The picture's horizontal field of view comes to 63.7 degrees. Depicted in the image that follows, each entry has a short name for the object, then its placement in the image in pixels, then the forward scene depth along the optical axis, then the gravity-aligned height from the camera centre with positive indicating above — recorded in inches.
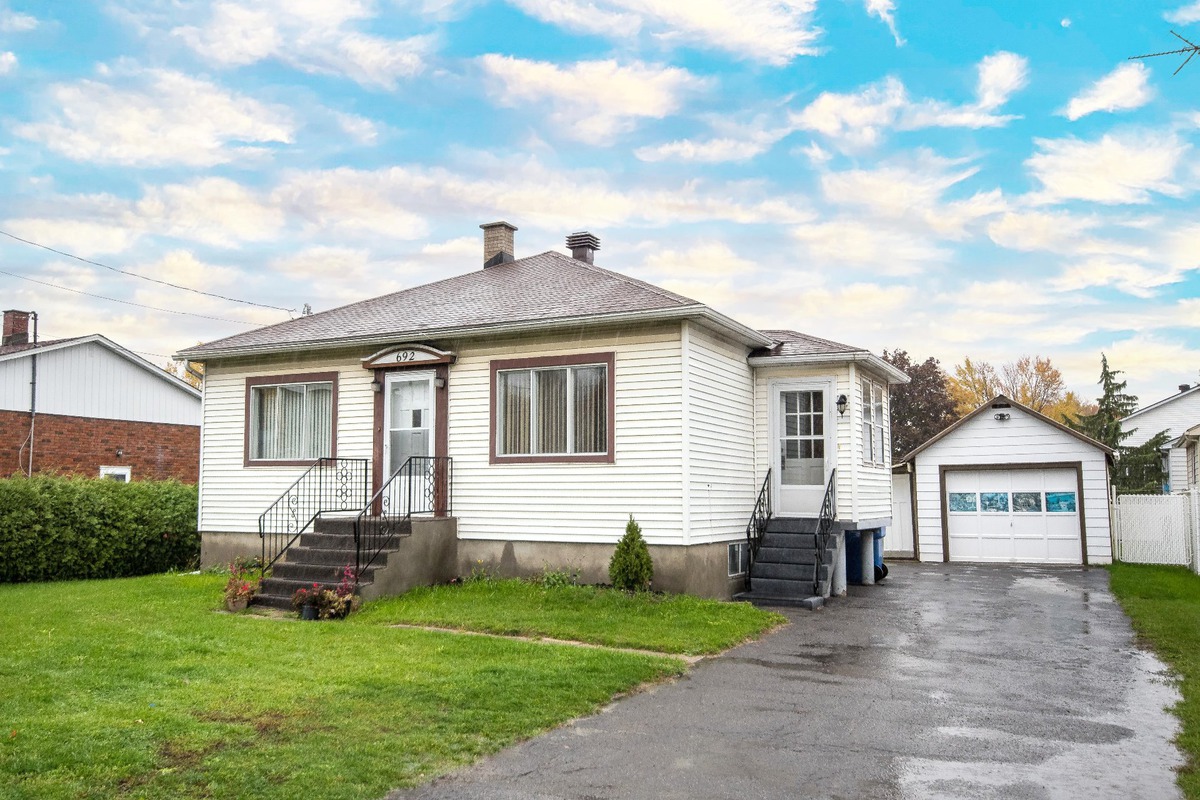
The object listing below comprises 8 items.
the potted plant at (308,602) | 461.4 -51.8
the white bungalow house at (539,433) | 512.1 +34.3
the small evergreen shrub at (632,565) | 486.3 -37.5
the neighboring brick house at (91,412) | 873.5 +81.9
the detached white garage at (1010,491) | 822.5 -4.6
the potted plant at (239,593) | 485.1 -49.4
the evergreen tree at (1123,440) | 1284.4 +59.4
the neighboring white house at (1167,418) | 1321.4 +92.9
